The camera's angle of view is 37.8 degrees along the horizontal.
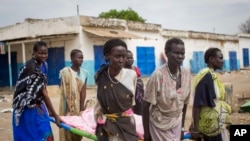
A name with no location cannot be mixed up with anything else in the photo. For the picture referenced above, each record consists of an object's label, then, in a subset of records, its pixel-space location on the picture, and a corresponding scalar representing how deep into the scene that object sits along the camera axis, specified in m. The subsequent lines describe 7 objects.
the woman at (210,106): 3.55
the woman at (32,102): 4.12
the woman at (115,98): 3.08
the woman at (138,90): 5.16
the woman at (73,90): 5.19
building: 19.64
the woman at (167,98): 3.12
